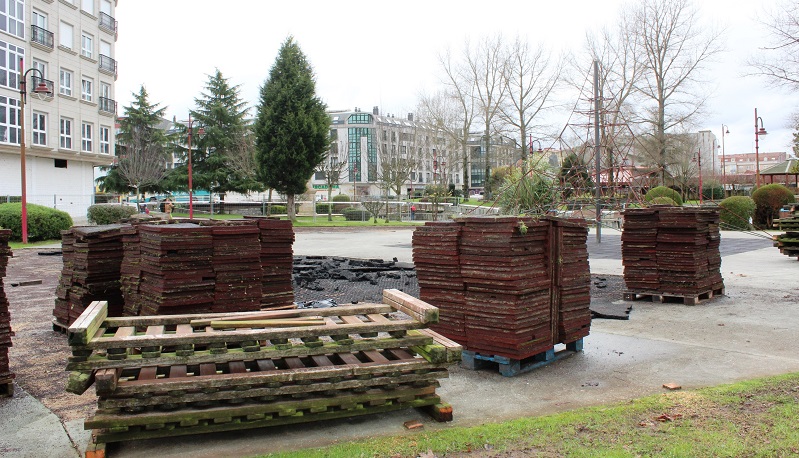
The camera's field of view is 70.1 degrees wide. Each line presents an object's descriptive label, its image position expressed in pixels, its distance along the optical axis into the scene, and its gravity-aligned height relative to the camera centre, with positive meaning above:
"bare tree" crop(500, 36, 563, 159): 54.56 +11.27
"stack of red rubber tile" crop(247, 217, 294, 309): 8.02 -0.65
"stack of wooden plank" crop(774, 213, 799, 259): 16.81 -0.82
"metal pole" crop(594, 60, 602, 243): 14.96 +1.68
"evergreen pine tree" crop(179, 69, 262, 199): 54.41 +7.42
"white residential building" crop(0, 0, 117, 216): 34.59 +8.33
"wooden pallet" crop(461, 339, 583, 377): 6.09 -1.66
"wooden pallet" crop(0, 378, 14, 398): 5.43 -1.62
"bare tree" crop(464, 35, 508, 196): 56.53 +12.44
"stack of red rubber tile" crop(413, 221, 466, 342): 6.48 -0.67
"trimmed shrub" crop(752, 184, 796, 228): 30.69 +0.60
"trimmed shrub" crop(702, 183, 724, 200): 53.25 +1.98
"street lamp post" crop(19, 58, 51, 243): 23.30 +2.84
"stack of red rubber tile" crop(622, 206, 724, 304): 10.44 -0.78
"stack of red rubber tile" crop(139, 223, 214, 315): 6.23 -0.58
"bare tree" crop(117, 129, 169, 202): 49.81 +4.86
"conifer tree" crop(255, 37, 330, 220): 40.59 +6.47
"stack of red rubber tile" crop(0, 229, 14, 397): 5.34 -1.19
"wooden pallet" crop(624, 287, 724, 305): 10.45 -1.60
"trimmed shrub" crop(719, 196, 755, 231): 31.06 +0.30
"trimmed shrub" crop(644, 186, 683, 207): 32.51 +1.19
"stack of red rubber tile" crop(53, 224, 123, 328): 7.75 -0.72
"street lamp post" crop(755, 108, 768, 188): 36.41 +5.13
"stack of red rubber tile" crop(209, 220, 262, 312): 6.77 -0.60
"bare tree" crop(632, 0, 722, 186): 44.88 +11.61
